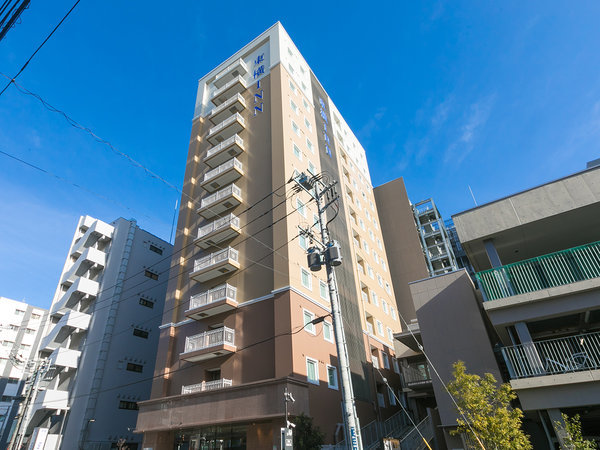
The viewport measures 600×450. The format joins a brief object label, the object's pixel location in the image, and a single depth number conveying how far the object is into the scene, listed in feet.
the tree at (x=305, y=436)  60.44
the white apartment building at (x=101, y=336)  108.06
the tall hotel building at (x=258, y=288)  72.74
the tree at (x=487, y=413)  40.93
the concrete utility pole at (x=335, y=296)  35.88
